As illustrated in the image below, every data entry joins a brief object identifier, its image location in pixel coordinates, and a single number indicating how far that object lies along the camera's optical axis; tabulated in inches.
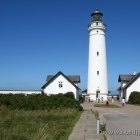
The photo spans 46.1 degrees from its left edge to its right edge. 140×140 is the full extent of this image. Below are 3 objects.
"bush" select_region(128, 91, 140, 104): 1075.0
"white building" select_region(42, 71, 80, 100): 1208.2
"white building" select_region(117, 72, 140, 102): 1231.1
